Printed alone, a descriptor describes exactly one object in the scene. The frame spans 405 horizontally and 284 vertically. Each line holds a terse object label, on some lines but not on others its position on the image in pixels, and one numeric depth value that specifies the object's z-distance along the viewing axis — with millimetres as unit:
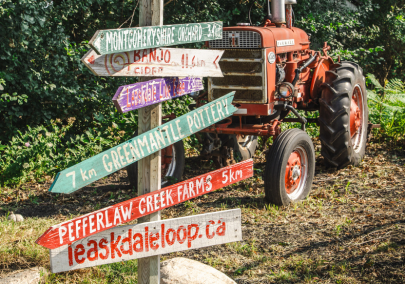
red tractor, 4930
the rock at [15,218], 4586
